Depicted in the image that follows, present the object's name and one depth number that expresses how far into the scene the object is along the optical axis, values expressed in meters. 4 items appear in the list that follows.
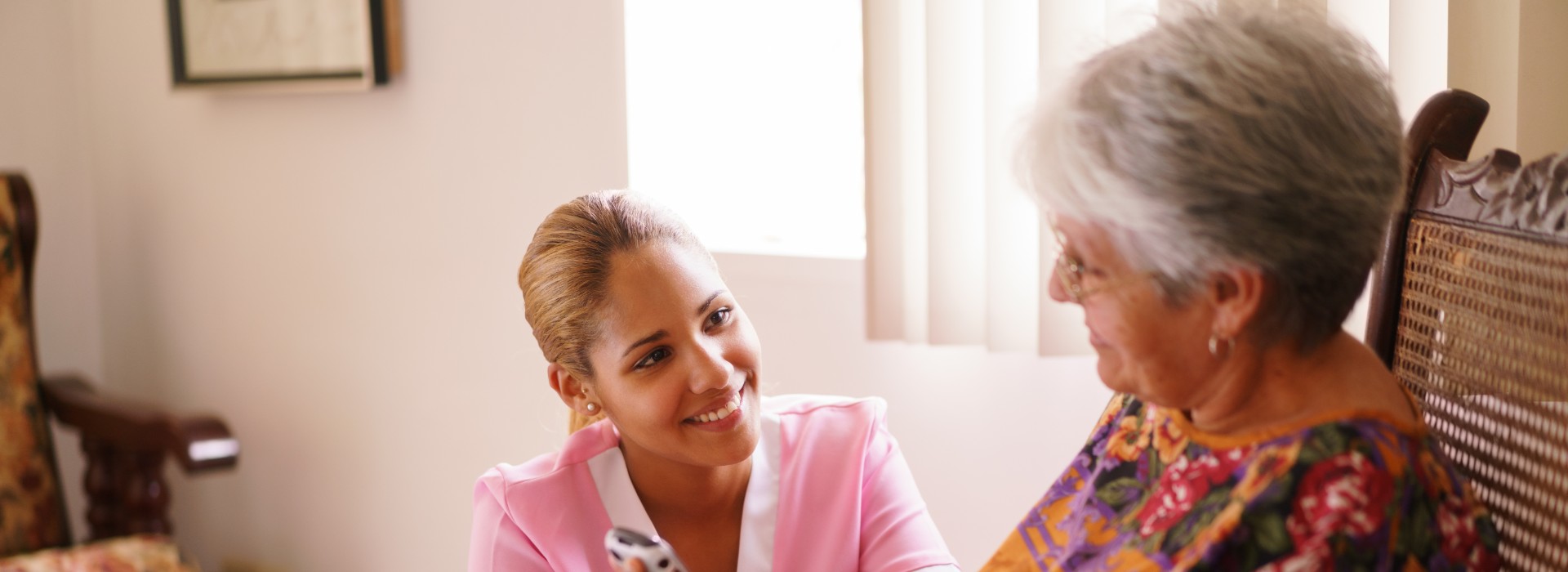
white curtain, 1.61
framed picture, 2.50
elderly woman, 0.77
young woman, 1.31
